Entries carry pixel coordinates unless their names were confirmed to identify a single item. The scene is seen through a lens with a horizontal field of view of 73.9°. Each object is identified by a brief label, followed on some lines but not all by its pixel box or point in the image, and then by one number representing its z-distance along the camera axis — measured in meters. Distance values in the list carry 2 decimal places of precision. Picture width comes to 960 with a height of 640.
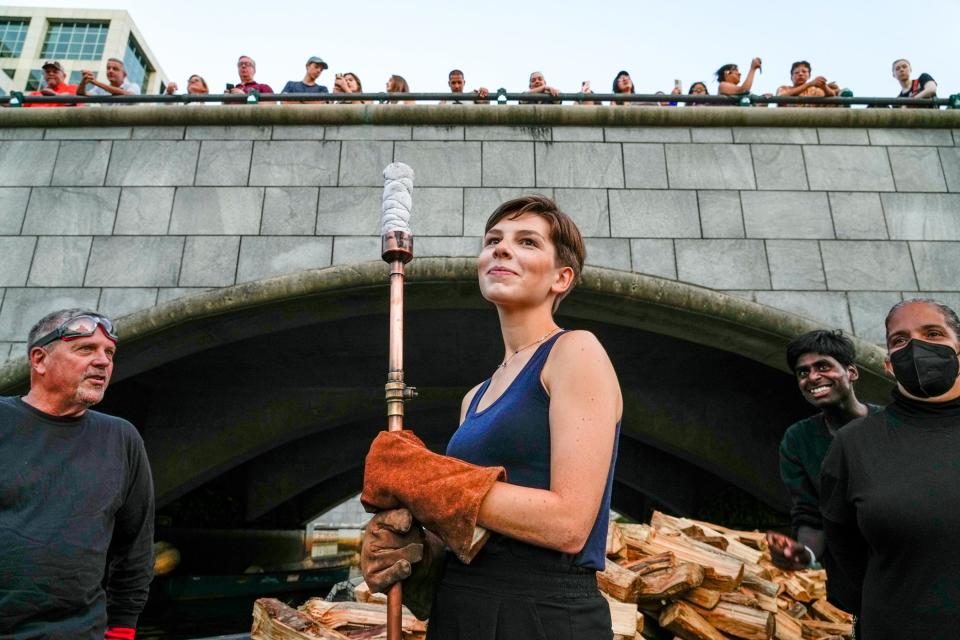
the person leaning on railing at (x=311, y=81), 7.51
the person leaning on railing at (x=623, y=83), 7.56
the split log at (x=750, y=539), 5.75
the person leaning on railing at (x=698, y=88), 8.17
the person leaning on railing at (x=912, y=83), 7.10
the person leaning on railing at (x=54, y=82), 7.50
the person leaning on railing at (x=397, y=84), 7.46
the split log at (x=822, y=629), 4.57
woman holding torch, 1.42
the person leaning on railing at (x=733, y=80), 7.17
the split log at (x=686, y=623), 4.08
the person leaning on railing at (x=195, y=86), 7.57
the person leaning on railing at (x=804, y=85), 7.35
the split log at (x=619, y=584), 3.88
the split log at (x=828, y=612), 5.04
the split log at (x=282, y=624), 3.52
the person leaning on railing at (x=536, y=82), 7.58
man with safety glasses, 2.29
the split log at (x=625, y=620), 3.55
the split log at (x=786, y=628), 4.45
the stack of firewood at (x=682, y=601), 3.67
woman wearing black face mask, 1.91
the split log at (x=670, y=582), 4.13
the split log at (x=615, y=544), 4.45
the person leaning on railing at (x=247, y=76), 7.67
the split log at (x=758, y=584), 4.66
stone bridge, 6.25
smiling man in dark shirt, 3.16
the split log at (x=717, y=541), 5.08
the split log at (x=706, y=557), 4.38
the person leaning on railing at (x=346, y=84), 7.72
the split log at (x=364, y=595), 4.07
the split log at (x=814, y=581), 5.19
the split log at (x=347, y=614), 3.70
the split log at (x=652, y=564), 4.29
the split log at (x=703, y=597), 4.23
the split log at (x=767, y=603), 4.45
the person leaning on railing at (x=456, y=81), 7.88
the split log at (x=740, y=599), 4.34
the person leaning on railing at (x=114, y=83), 7.30
